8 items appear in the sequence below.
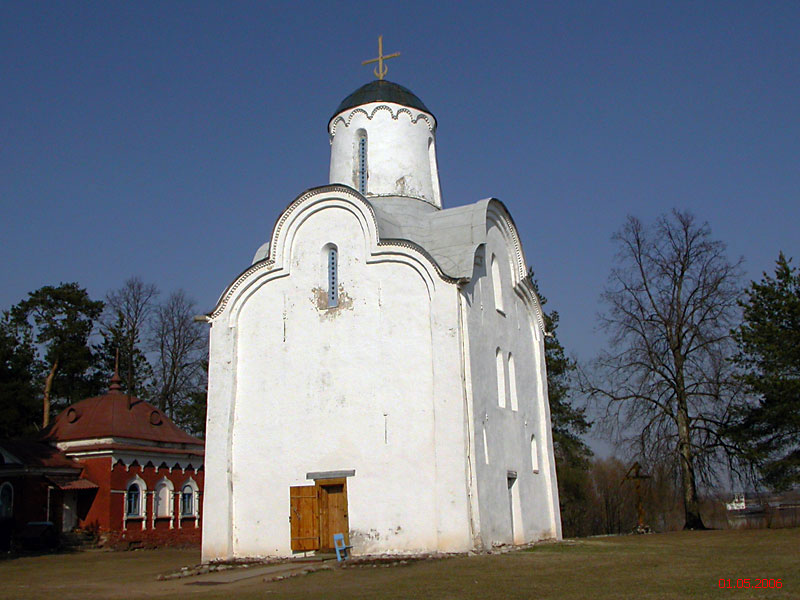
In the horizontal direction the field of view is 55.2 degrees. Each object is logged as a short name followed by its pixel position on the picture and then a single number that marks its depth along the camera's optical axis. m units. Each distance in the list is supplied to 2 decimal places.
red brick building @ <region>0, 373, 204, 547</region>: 24.62
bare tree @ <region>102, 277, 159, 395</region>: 38.47
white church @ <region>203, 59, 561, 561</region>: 15.49
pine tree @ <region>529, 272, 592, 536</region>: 31.19
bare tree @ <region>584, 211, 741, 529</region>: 25.50
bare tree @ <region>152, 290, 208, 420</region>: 38.91
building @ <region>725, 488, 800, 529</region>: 26.06
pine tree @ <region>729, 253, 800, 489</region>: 23.27
